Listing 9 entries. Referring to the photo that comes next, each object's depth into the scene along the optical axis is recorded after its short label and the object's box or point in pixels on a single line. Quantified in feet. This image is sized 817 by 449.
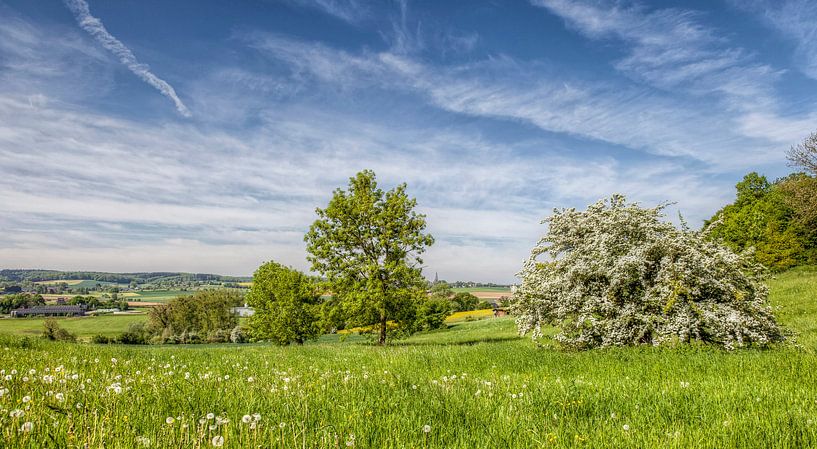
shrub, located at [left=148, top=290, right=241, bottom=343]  327.26
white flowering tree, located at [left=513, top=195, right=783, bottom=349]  37.29
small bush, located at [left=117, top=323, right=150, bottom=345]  301.55
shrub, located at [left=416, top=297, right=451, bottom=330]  83.72
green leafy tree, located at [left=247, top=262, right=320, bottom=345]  121.60
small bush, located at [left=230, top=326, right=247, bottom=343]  281.33
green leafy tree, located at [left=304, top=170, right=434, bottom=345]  75.56
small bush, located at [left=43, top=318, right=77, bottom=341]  223.63
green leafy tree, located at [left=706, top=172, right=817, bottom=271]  151.74
